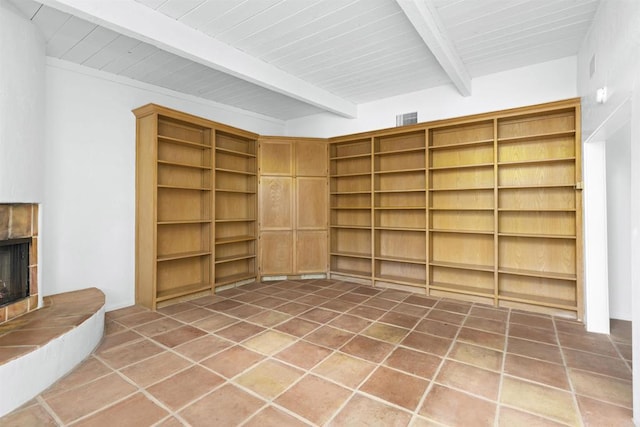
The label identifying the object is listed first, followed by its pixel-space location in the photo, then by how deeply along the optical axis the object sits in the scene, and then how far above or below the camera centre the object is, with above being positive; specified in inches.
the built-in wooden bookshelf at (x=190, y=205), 151.9 +5.6
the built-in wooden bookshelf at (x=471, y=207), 145.7 +3.7
